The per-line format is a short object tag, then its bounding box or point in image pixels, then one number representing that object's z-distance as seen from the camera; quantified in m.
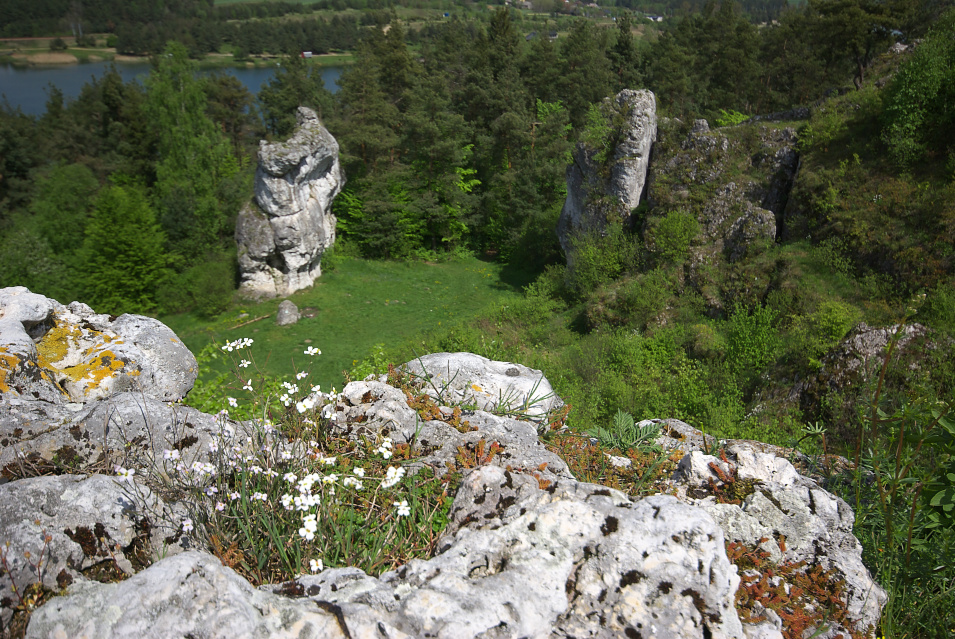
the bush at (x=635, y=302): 19.00
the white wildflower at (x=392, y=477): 2.81
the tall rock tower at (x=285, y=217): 26.02
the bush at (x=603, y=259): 22.20
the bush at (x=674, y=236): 20.12
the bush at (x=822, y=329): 13.65
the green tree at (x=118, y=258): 25.80
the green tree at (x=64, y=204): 29.75
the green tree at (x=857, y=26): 22.72
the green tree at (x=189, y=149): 31.44
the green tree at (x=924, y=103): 16.88
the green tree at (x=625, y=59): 35.62
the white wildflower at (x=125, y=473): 2.92
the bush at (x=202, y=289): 25.48
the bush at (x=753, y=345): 14.84
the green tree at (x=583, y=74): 34.78
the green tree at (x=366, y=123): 31.22
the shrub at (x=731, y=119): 25.66
